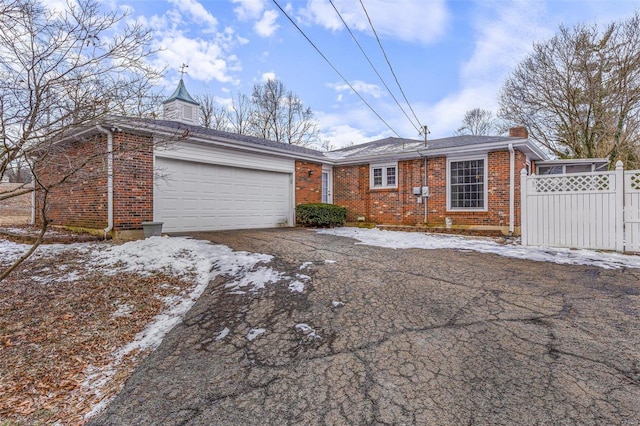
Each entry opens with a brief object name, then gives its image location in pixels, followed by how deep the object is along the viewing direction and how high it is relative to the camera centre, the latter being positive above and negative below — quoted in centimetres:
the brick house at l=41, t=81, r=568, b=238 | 777 +95
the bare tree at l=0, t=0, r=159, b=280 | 318 +157
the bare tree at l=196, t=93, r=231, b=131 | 2312 +745
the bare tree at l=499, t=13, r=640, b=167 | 1435 +617
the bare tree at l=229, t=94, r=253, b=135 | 2416 +762
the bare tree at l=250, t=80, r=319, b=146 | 2456 +773
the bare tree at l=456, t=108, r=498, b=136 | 2521 +745
